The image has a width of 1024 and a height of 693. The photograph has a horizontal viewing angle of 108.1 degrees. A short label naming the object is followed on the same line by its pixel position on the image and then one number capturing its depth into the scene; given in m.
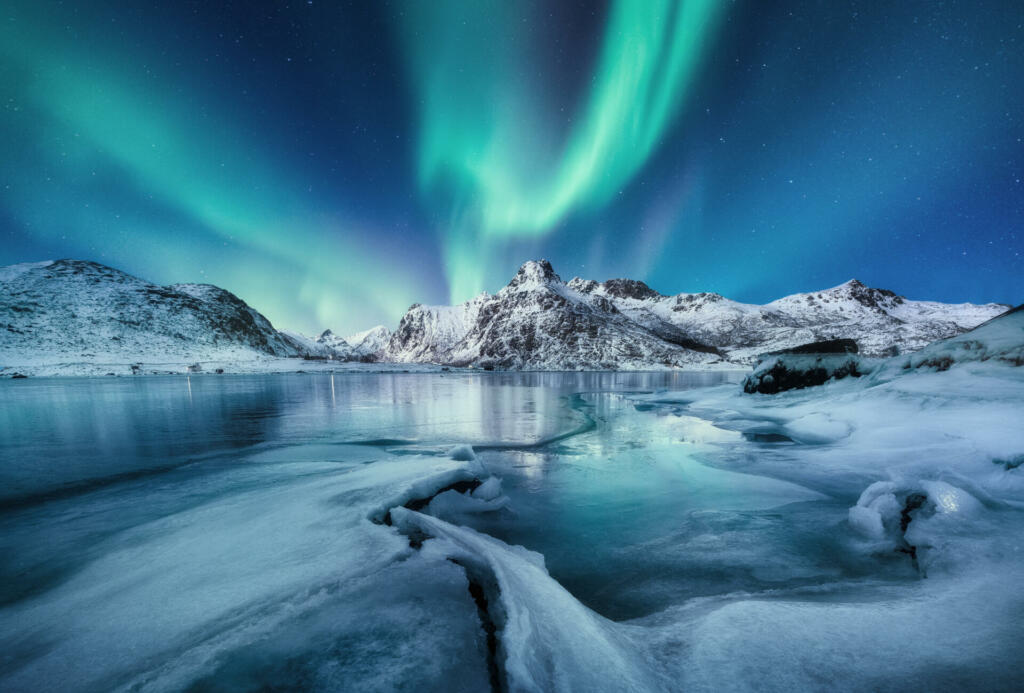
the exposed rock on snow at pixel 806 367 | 14.91
